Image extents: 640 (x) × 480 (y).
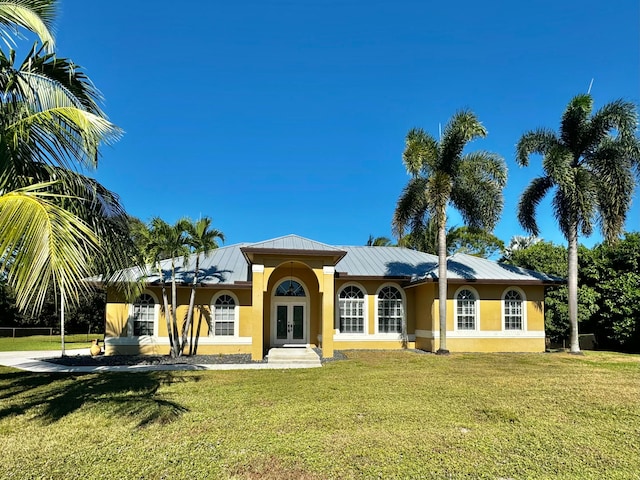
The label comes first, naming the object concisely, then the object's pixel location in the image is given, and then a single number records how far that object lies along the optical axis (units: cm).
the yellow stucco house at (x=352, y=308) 1688
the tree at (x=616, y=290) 1944
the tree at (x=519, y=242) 4531
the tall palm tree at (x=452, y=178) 1642
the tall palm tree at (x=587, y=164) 1638
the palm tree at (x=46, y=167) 438
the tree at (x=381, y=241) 4082
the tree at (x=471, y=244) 3946
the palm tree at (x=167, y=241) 1438
